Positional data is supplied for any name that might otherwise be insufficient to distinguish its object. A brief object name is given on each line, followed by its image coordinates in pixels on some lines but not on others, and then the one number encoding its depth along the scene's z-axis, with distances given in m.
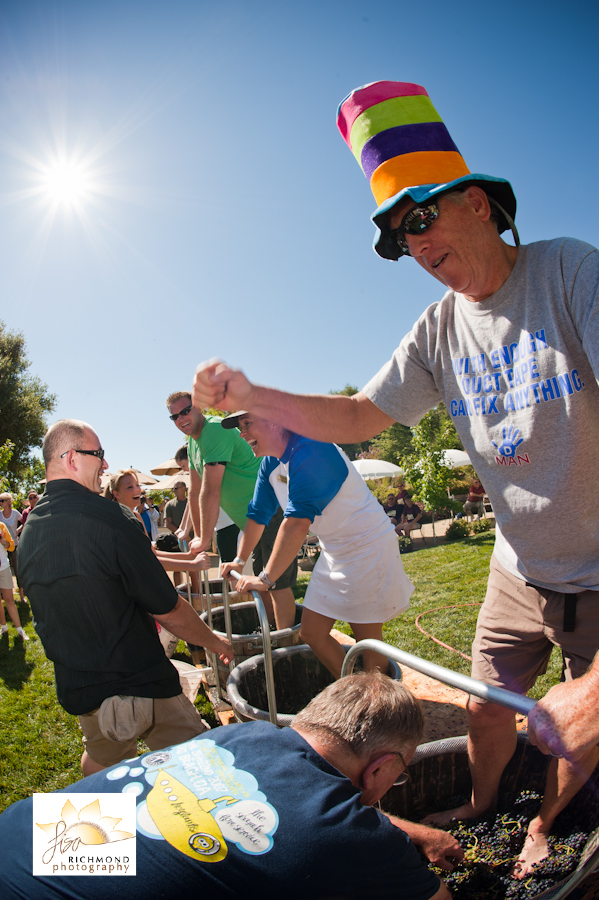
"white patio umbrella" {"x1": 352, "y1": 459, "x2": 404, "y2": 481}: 22.03
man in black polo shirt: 2.21
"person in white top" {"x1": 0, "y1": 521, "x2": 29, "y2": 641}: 7.21
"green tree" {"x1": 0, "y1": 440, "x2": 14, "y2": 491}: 13.90
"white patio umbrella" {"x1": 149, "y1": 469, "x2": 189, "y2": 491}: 11.67
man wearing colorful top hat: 1.47
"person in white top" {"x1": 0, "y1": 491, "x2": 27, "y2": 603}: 9.11
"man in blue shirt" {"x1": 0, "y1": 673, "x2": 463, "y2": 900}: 1.09
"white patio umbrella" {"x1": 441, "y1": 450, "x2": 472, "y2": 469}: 25.24
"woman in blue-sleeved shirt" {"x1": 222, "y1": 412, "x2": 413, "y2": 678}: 2.88
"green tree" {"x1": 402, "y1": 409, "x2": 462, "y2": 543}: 16.11
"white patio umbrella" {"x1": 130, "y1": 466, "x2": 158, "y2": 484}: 17.17
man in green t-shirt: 4.11
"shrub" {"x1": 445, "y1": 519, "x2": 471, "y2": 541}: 14.51
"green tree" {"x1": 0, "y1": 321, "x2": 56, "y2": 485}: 28.70
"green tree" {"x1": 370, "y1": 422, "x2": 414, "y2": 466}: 52.47
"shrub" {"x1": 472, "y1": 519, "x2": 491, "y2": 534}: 14.58
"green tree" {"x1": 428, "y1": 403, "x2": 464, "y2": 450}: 22.75
